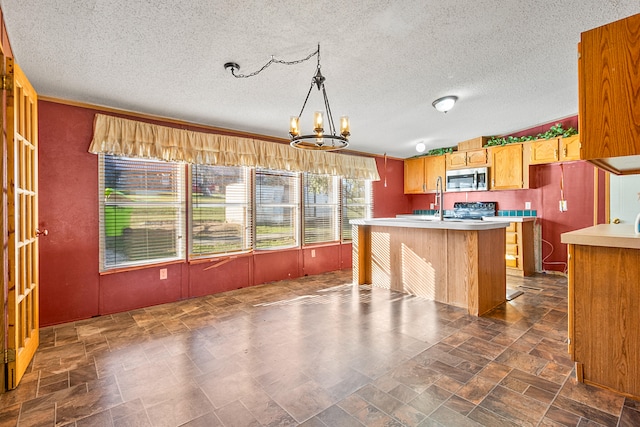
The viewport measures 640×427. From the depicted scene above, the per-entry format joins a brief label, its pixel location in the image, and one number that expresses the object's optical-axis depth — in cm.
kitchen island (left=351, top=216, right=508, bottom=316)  326
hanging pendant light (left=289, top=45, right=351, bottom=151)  238
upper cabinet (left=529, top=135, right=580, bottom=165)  457
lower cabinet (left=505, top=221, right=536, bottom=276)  496
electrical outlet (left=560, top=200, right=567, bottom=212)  493
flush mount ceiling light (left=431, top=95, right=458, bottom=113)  355
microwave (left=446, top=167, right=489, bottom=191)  561
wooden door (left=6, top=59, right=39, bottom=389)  203
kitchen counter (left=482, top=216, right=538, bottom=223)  501
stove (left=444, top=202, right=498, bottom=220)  586
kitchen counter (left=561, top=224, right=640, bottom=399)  181
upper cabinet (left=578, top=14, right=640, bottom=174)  155
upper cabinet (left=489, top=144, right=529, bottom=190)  519
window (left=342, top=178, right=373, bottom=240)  600
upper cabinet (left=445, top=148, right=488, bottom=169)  565
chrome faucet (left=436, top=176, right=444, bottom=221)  377
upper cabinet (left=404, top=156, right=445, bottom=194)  637
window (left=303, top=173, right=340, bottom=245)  543
